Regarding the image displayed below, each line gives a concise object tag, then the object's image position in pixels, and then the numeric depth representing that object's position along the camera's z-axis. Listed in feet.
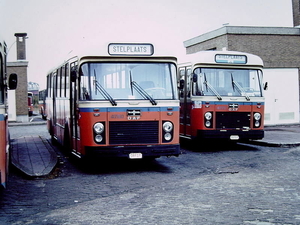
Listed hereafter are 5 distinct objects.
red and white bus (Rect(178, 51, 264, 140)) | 43.83
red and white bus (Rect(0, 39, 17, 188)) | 21.87
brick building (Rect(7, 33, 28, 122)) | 114.01
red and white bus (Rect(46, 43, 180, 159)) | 31.19
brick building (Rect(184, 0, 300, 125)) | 76.38
